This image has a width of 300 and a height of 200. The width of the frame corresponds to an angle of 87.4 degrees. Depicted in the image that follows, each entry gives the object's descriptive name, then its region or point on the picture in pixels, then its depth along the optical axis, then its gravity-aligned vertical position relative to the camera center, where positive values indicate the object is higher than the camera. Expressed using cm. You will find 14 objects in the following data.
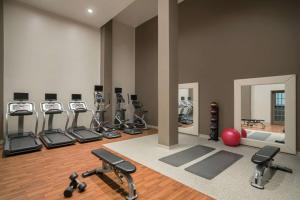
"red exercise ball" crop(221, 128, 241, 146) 416 -100
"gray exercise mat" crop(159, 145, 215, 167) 322 -127
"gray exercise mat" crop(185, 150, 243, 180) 273 -127
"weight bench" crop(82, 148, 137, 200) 202 -91
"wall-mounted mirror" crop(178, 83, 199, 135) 548 -33
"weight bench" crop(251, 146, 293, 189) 233 -95
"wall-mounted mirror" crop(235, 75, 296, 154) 368 -31
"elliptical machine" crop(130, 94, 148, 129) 701 -66
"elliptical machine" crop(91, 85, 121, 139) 583 -76
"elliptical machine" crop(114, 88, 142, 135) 661 -82
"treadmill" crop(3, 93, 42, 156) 373 -105
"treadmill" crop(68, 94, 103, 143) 484 -107
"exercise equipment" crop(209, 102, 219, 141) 482 -71
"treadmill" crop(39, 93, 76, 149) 430 -108
